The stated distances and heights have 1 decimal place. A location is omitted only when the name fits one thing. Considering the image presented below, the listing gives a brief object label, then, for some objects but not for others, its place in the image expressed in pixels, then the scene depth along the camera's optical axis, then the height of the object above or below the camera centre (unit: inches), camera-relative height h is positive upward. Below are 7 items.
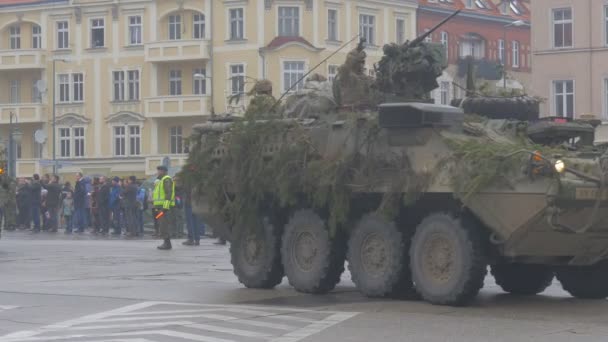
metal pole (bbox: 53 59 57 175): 2661.7 +100.0
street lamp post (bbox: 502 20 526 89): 2854.3 +257.5
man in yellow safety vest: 1040.2 -16.6
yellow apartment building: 2516.0 +211.6
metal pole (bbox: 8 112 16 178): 1859.3 +29.0
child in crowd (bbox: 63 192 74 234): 1473.9 -34.0
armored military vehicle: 530.9 -11.3
